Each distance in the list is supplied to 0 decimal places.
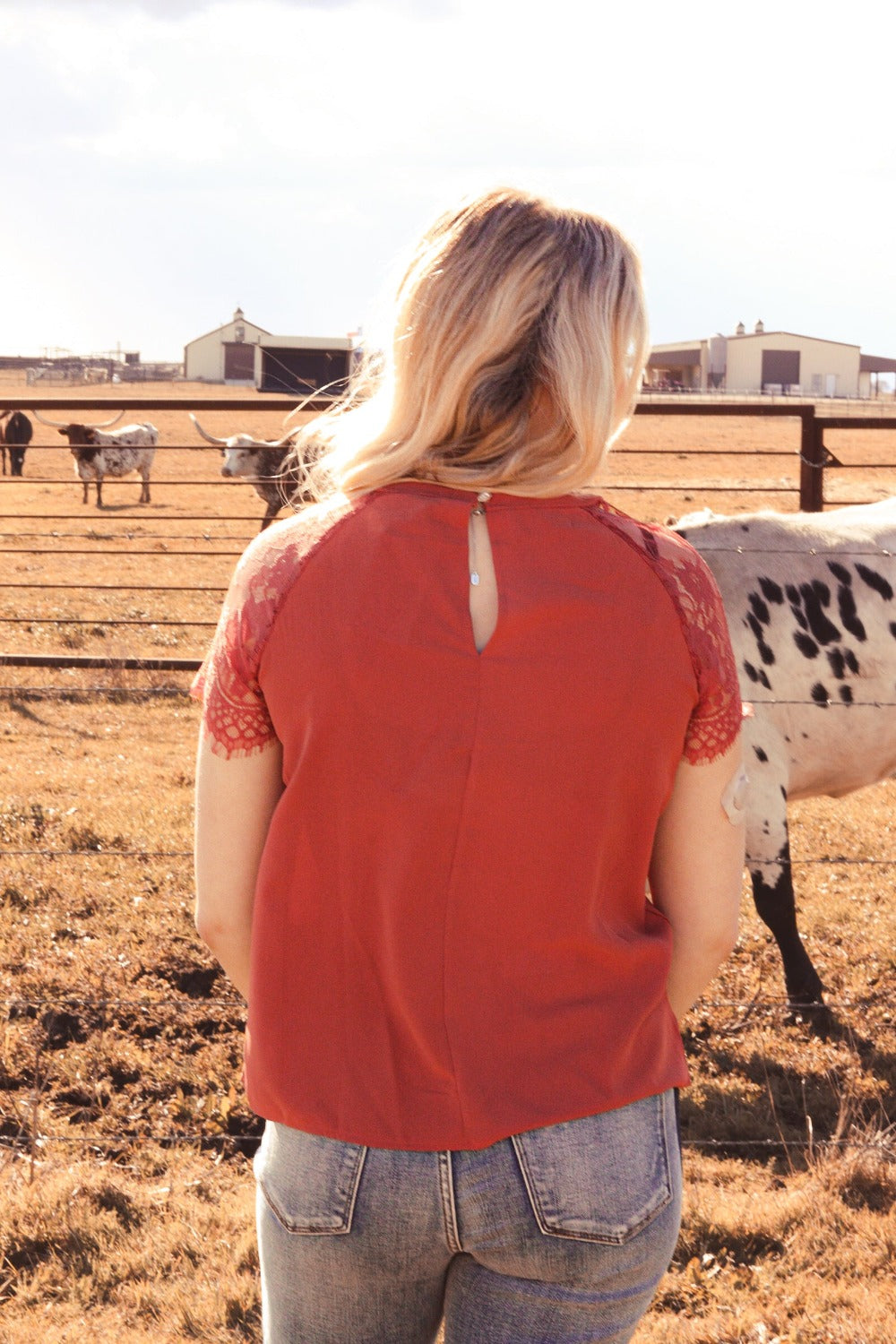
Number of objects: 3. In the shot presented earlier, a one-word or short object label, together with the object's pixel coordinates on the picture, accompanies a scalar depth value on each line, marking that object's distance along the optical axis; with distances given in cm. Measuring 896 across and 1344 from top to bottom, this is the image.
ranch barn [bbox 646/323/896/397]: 8206
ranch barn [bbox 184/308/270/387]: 7206
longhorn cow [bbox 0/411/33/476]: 2236
